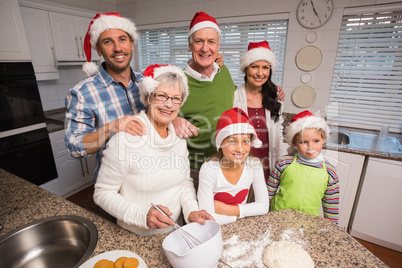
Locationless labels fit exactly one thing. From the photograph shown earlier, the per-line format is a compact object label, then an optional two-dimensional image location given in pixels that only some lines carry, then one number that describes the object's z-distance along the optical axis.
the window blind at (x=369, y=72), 2.03
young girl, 1.00
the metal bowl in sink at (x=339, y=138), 2.18
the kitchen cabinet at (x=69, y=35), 2.37
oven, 1.91
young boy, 1.13
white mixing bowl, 0.52
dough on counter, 0.65
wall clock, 2.08
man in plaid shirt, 1.01
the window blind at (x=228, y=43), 2.45
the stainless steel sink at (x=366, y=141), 1.86
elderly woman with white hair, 0.81
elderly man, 1.25
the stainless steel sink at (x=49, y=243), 0.79
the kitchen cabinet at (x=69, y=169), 2.42
